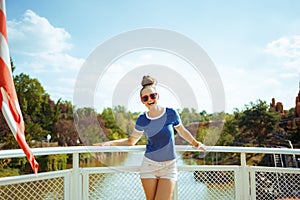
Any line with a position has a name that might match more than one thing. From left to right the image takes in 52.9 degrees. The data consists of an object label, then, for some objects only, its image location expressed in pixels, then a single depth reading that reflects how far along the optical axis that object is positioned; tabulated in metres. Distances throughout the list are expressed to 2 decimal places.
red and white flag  1.29
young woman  2.24
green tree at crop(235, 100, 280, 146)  20.17
